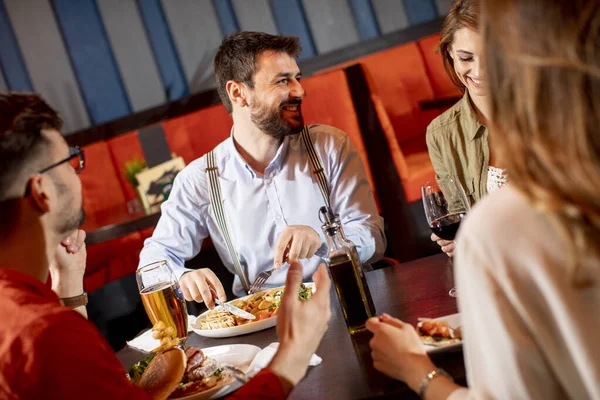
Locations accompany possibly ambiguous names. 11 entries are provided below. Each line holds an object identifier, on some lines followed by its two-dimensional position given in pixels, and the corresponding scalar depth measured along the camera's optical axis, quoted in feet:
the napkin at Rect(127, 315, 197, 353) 5.31
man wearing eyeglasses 3.06
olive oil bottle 4.32
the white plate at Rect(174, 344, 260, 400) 3.92
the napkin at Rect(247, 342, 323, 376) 3.96
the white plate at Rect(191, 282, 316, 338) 4.94
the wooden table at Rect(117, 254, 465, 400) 3.41
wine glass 4.78
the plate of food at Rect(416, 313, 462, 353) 3.47
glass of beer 4.83
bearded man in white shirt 8.33
